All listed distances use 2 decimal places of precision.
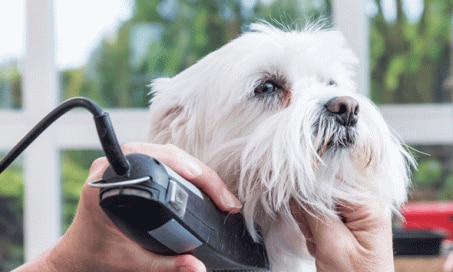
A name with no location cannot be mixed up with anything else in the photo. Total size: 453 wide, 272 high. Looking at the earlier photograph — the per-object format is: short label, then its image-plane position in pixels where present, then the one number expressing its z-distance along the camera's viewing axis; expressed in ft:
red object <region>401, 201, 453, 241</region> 6.93
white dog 2.96
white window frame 9.81
